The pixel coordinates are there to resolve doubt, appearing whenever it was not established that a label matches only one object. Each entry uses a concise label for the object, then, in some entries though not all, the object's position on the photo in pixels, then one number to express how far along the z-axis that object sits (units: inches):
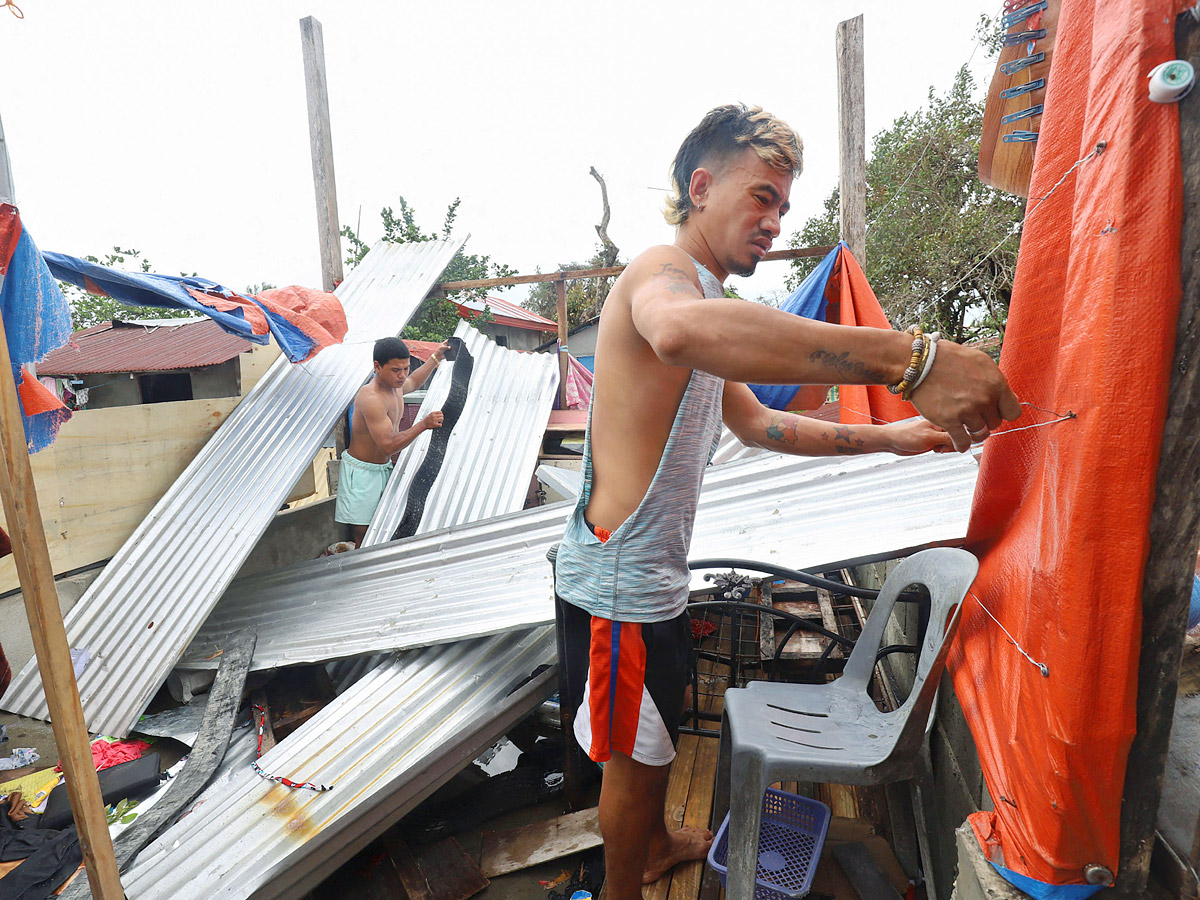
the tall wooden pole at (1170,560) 36.0
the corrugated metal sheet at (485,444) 199.9
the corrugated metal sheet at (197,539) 143.5
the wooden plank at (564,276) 205.2
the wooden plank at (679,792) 87.4
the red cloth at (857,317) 156.1
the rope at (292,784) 96.0
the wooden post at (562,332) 258.1
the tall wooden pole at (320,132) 249.8
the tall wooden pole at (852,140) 192.7
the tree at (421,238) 477.7
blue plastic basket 82.7
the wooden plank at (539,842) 98.9
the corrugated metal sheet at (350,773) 85.0
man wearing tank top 60.4
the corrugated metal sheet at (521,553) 112.8
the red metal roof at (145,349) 232.4
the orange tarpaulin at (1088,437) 36.6
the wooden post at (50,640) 58.5
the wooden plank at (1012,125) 54.3
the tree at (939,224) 401.4
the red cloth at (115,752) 126.4
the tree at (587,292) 641.0
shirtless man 200.4
